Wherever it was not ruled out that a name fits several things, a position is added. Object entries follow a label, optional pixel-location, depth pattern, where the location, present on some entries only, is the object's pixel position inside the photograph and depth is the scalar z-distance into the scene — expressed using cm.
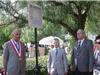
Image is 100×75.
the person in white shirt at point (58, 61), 644
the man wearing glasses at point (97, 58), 596
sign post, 613
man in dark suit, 617
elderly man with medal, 594
